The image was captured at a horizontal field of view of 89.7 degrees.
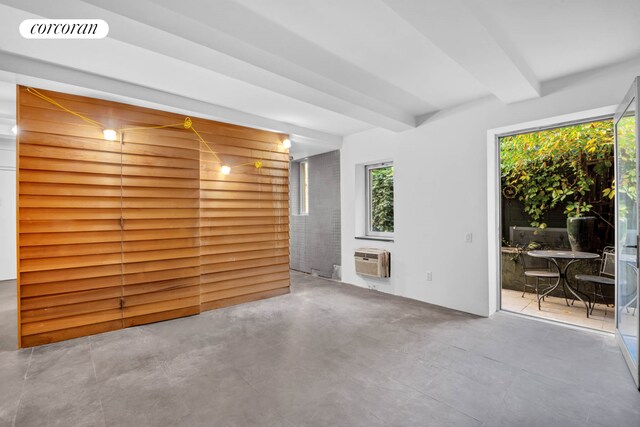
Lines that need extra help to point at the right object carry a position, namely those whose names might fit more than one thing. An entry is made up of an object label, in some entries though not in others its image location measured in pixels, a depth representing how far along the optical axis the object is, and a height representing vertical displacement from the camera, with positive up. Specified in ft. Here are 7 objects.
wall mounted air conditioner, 15.74 -2.67
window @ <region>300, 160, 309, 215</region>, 22.06 +1.45
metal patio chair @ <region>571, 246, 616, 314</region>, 11.87 -2.69
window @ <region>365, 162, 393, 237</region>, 17.38 +0.54
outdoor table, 12.38 -2.10
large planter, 14.60 -1.24
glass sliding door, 7.85 -0.59
